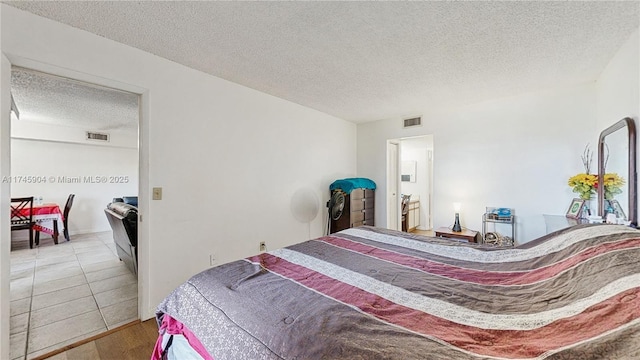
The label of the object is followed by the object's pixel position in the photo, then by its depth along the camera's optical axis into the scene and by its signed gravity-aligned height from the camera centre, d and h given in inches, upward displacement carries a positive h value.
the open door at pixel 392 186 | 177.4 -5.3
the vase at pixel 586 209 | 96.8 -12.1
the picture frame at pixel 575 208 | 100.9 -12.3
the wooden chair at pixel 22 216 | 165.1 -26.5
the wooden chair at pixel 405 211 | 204.4 -27.6
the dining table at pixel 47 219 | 172.9 -30.0
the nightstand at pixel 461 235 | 127.8 -29.6
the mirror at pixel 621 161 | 70.4 +6.1
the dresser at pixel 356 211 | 156.3 -21.4
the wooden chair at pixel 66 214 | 189.4 -28.3
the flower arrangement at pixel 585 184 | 92.2 -1.8
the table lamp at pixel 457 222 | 135.6 -24.0
